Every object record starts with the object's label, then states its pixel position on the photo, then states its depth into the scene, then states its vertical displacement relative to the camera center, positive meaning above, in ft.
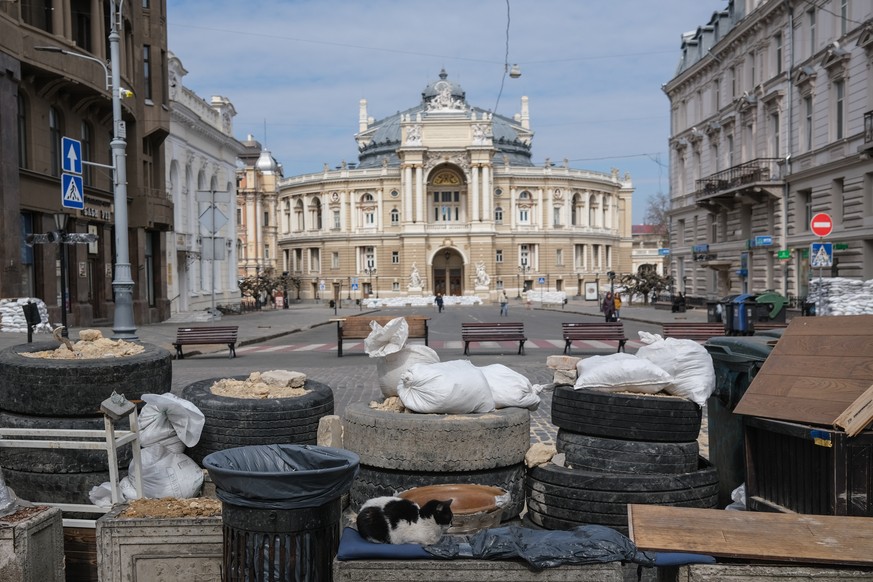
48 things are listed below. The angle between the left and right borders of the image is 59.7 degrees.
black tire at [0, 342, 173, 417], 18.90 -2.65
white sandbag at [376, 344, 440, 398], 20.57 -2.46
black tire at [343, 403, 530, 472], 17.48 -3.92
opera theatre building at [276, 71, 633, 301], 288.10 +20.75
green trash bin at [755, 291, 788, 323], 76.95 -4.15
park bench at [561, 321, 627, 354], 65.36 -5.44
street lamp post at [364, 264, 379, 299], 295.07 +0.99
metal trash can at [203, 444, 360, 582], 12.32 -4.07
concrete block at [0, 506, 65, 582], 14.01 -5.04
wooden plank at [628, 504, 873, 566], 11.71 -4.35
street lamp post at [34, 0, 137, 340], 54.65 +4.43
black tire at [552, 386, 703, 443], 18.19 -3.59
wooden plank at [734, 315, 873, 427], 15.30 -2.30
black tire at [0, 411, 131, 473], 18.54 -4.35
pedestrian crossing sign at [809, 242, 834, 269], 63.31 +0.79
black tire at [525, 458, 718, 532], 16.75 -5.02
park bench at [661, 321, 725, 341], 61.62 -5.10
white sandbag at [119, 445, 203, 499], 18.09 -4.80
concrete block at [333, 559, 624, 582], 12.07 -4.77
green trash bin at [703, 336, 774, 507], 19.52 -3.59
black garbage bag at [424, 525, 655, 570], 12.06 -4.46
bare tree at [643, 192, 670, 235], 384.08 +28.64
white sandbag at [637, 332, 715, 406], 19.33 -2.61
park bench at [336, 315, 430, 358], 66.08 -4.80
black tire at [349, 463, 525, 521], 17.56 -4.88
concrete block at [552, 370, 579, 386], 20.87 -2.95
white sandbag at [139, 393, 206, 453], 18.63 -3.59
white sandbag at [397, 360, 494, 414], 18.29 -2.87
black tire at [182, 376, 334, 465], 19.51 -3.80
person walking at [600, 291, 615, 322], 113.29 -5.76
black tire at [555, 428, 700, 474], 18.01 -4.48
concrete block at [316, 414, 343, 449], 19.90 -4.16
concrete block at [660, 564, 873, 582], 11.59 -4.69
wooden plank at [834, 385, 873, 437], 13.92 -2.80
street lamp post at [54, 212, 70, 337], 59.19 +4.01
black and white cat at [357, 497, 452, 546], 12.72 -4.21
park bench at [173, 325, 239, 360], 65.57 -5.22
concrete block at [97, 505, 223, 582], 14.15 -5.07
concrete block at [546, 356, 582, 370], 21.12 -2.60
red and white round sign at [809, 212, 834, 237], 61.46 +3.34
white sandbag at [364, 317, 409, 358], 20.28 -1.73
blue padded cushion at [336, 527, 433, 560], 12.18 -4.47
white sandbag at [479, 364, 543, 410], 19.88 -3.12
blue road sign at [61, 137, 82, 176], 53.52 +8.76
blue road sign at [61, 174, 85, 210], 54.08 +6.33
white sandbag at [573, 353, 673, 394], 19.26 -2.75
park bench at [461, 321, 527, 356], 67.26 -5.47
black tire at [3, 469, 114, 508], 18.49 -5.04
